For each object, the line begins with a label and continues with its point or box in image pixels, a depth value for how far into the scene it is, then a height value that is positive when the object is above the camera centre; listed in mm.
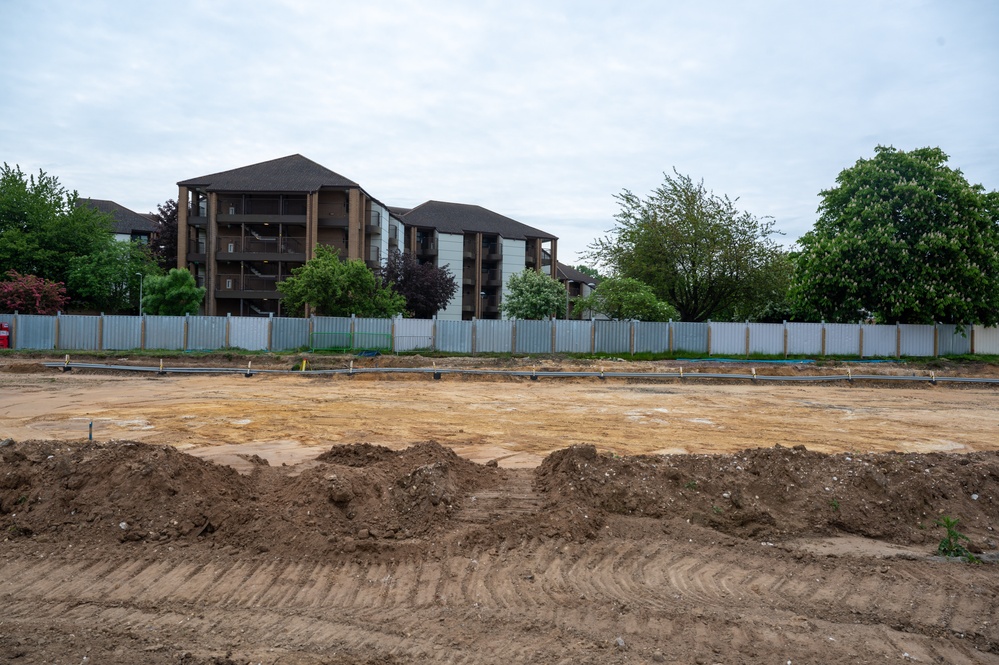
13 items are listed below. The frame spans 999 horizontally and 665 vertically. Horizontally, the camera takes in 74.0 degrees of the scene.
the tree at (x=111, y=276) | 43406 +2781
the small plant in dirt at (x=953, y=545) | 6496 -2143
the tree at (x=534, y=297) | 46406 +1915
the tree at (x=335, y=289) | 35281 +1722
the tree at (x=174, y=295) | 43062 +1557
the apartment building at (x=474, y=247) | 67438 +8009
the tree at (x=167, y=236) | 57938 +7187
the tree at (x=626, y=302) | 36844 +1333
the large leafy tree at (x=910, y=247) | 31750 +4019
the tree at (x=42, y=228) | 42219 +5886
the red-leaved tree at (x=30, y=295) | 36938 +1177
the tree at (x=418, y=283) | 52188 +3152
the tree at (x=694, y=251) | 41750 +4814
